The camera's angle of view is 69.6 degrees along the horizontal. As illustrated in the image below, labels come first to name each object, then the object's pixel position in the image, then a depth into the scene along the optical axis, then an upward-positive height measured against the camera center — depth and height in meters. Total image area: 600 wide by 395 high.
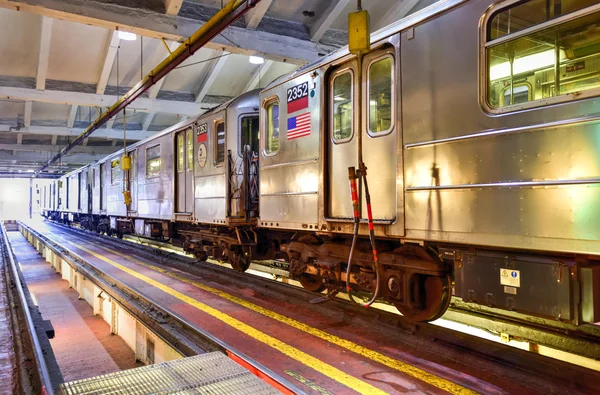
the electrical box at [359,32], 4.32 +1.76
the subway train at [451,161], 3.28 +0.43
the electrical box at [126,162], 12.13 +1.30
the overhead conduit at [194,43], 6.68 +3.05
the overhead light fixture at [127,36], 10.29 +4.13
